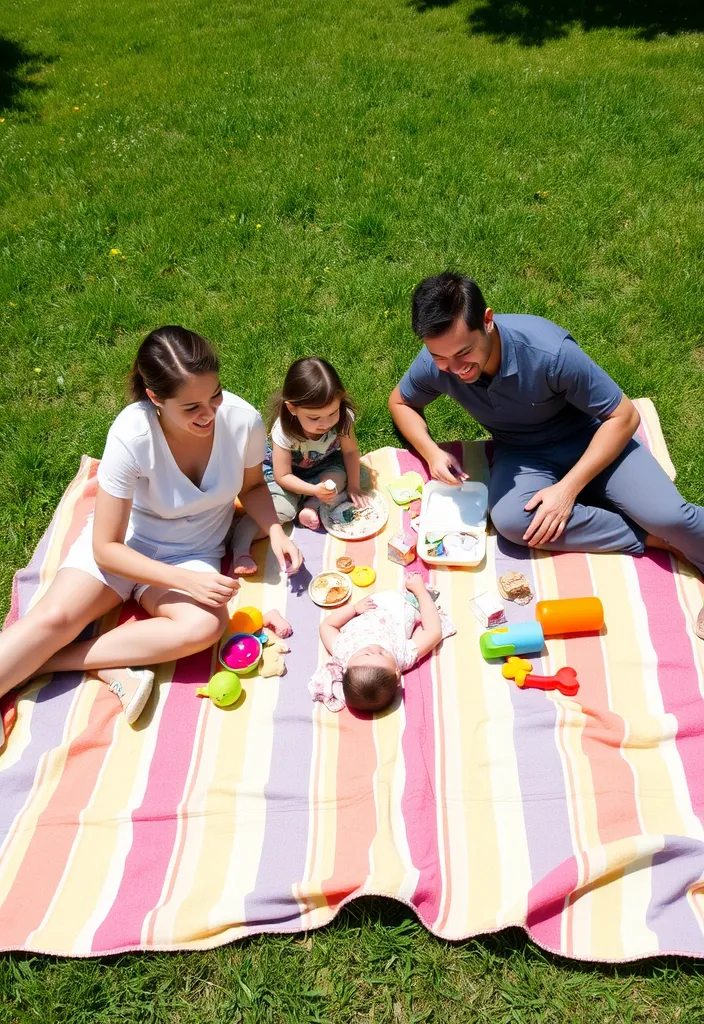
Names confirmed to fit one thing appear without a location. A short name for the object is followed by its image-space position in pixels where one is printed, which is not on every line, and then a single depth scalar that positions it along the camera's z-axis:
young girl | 3.23
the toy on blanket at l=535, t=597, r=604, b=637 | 3.02
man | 2.85
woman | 2.71
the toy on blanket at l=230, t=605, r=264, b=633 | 3.21
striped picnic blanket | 2.35
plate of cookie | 3.31
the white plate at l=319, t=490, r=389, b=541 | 3.60
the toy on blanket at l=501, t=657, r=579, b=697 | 2.90
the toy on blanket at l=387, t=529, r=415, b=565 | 3.43
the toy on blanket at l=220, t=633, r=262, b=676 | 3.06
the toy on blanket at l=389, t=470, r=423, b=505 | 3.74
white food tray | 3.41
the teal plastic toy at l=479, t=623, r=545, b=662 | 2.96
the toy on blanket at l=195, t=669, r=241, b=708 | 2.94
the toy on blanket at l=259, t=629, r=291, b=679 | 3.08
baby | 2.77
